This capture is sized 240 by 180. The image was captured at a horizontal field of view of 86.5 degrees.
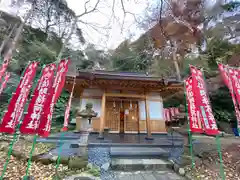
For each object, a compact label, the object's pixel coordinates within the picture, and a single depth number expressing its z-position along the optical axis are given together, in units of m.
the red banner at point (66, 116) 4.04
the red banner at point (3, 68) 4.43
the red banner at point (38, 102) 2.89
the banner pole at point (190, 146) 3.83
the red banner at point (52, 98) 2.97
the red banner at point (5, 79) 4.74
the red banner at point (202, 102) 3.44
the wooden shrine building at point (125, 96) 6.56
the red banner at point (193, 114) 3.74
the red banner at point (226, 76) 3.69
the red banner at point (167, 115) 8.10
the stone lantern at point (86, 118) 4.24
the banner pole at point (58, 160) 3.61
